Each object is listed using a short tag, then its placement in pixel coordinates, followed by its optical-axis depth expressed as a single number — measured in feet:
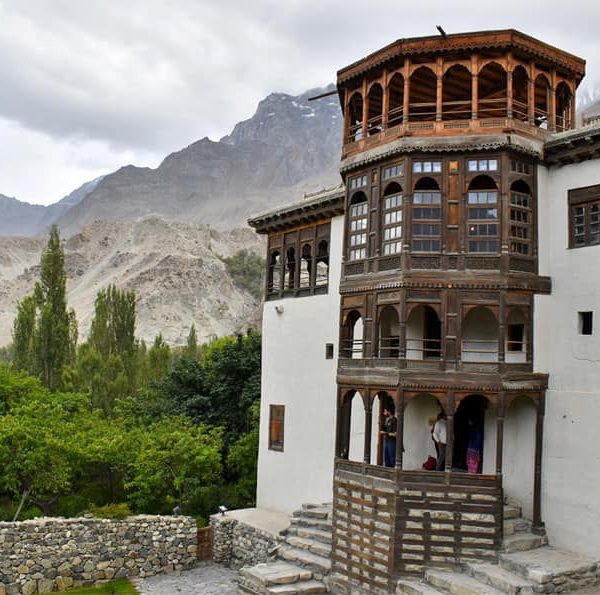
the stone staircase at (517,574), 40.01
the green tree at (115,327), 125.08
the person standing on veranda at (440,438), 48.32
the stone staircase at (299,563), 47.26
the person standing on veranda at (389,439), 48.95
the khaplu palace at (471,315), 44.65
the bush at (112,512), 58.49
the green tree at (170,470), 64.03
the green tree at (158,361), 119.71
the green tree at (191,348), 161.48
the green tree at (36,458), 59.11
